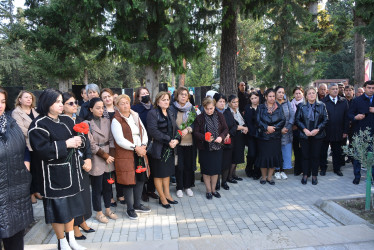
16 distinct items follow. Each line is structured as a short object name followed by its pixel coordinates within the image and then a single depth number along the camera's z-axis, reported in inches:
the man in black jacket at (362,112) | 246.2
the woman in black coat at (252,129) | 262.9
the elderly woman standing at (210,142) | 221.6
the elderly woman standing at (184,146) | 217.8
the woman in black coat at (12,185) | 107.6
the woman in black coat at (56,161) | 125.2
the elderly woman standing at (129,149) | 179.8
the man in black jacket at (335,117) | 267.3
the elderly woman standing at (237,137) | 256.4
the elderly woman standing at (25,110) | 199.3
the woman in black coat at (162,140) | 201.2
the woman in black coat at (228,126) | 239.8
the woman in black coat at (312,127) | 246.8
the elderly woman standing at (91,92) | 201.0
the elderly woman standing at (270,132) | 250.2
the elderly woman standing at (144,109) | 219.8
